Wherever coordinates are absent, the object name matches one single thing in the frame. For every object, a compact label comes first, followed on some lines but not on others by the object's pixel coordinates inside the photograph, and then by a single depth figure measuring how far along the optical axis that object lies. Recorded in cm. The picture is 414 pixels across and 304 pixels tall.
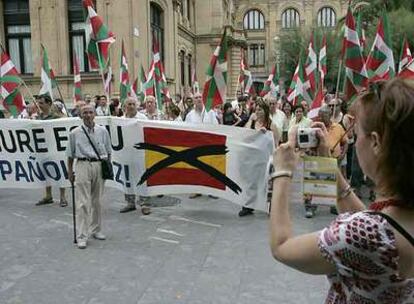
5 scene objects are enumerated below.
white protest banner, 793
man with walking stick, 664
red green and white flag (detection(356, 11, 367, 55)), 1033
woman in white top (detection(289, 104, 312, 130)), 950
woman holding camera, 138
